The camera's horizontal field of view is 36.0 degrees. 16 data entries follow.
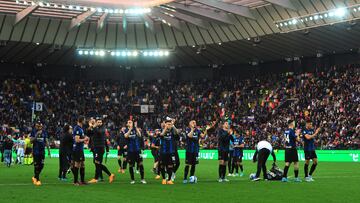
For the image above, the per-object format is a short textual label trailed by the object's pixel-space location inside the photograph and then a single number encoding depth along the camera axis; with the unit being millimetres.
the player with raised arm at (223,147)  20594
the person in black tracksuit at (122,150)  25628
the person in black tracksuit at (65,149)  20094
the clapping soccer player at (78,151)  19281
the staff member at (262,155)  21139
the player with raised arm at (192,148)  20156
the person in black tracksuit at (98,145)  20297
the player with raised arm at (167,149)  19516
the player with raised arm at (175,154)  19797
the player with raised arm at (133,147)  20027
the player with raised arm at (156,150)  23209
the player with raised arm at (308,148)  20500
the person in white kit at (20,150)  35703
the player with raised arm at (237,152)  24438
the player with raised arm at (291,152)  20203
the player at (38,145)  19611
